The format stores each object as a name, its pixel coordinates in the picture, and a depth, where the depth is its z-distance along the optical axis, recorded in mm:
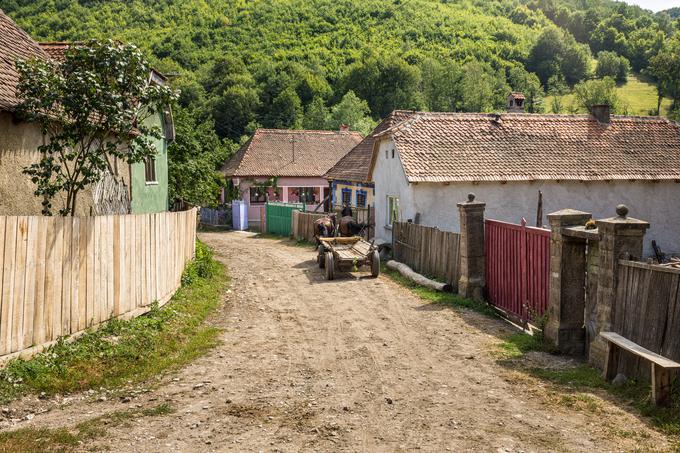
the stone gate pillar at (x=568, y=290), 9148
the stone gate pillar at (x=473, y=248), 12984
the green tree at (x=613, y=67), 96750
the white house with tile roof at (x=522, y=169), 20469
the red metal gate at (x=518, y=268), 10664
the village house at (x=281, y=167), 37219
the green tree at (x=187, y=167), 24938
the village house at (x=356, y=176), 25609
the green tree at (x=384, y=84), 76438
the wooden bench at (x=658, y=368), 6488
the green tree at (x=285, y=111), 65188
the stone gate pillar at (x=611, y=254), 7969
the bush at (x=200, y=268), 14352
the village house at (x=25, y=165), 10312
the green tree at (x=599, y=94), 72250
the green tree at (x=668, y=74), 73188
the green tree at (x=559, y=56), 98688
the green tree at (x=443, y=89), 75250
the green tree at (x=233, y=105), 62844
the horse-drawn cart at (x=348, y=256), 16344
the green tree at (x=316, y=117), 62719
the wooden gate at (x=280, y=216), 30203
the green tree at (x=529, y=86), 78000
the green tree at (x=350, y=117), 59250
